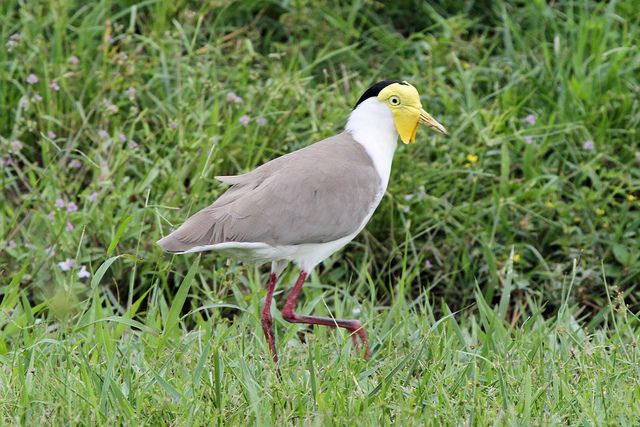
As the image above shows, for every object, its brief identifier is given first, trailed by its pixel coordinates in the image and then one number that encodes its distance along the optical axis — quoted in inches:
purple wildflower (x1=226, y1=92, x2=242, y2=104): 432.1
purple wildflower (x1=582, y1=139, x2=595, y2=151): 431.5
